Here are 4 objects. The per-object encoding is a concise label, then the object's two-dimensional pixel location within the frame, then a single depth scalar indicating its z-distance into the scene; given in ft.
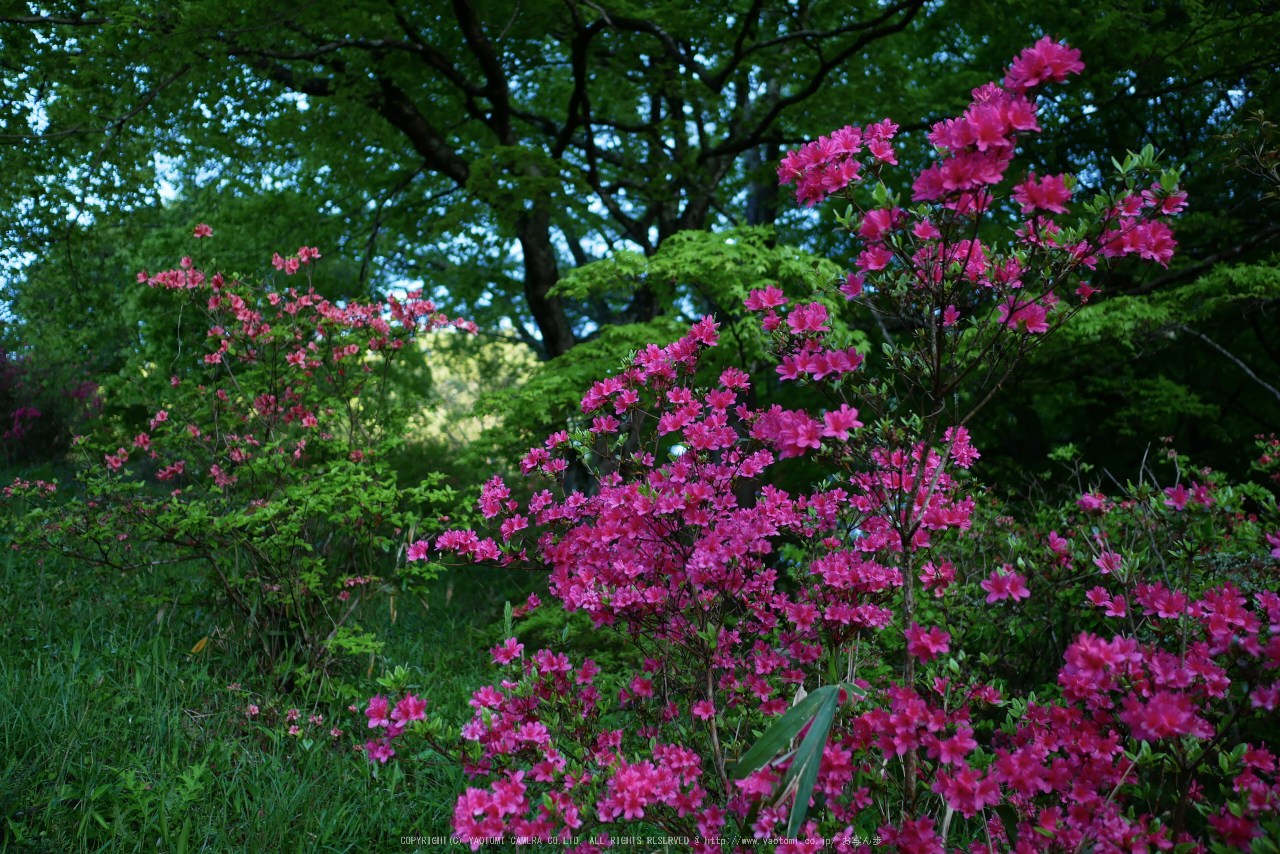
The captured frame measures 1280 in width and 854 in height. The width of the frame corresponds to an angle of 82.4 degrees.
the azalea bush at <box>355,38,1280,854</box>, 4.85
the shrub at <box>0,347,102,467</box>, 31.17
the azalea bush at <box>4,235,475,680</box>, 12.37
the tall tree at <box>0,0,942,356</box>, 18.51
